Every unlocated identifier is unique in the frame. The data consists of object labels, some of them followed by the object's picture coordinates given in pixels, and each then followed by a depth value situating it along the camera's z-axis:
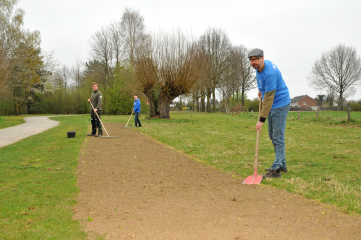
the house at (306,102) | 99.19
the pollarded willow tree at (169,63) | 24.23
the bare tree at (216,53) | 49.41
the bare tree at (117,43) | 46.35
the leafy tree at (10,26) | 29.77
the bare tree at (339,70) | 51.56
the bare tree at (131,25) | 42.78
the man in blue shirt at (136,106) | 17.75
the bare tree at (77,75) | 62.12
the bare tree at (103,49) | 48.09
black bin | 12.78
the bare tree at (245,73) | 51.16
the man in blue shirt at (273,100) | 5.40
